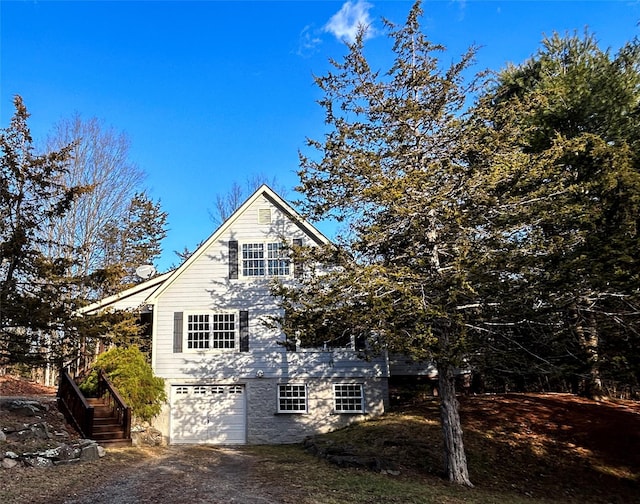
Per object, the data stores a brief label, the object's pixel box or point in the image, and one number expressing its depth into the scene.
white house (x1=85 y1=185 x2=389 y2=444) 13.89
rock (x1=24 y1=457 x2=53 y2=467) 8.06
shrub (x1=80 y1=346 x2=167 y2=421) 12.70
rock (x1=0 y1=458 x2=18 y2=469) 7.70
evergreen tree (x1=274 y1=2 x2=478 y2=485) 7.76
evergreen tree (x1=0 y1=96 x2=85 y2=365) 10.31
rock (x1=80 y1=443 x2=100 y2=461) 8.99
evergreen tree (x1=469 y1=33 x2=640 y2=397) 7.34
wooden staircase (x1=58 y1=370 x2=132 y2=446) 10.89
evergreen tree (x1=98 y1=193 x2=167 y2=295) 21.86
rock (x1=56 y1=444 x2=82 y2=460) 8.66
